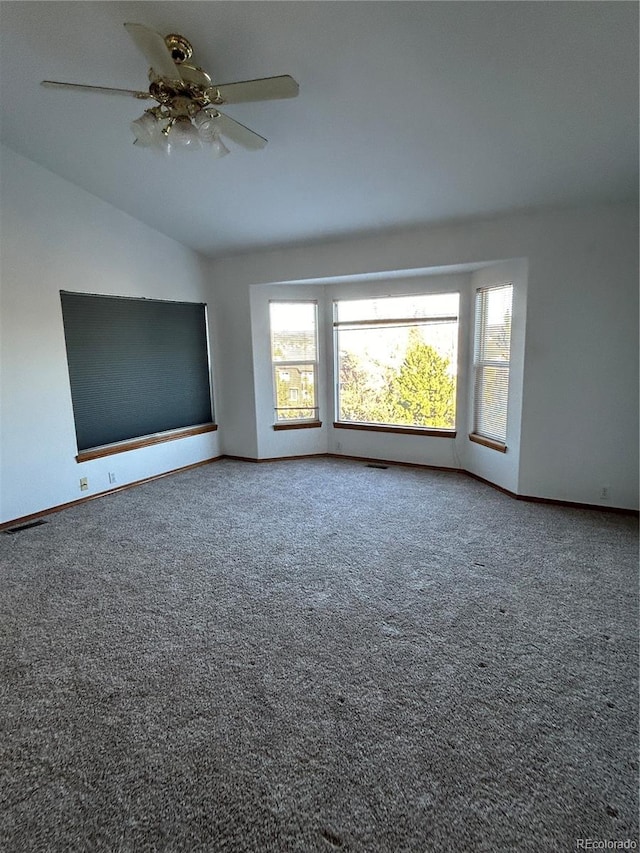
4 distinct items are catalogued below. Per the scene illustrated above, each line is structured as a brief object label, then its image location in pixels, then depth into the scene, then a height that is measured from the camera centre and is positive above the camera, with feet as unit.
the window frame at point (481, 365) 14.30 -0.29
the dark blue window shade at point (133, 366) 13.76 -0.01
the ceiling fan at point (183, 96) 6.62 +4.33
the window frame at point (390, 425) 16.15 -1.10
